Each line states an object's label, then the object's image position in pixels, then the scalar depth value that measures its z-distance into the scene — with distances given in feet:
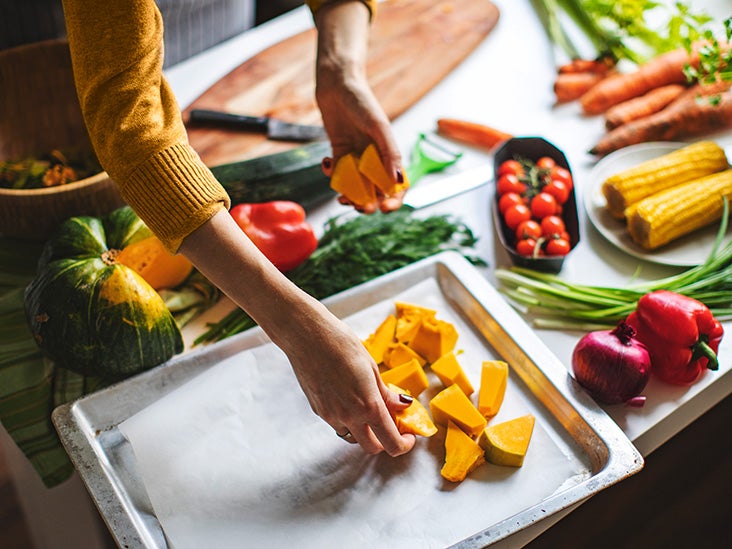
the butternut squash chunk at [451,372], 4.13
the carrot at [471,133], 6.21
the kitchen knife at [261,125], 6.06
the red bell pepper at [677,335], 4.11
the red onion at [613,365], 3.94
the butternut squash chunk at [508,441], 3.73
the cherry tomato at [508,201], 5.27
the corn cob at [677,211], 5.07
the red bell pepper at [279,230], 4.84
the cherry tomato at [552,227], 5.10
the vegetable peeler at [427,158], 5.91
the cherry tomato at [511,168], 5.50
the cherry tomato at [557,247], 4.99
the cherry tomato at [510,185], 5.36
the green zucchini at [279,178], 5.28
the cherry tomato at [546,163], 5.55
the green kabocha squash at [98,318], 4.05
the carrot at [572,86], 6.73
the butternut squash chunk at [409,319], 4.40
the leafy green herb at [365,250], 4.83
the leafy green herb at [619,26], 7.03
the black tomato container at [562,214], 4.95
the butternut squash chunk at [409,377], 4.12
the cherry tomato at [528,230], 5.06
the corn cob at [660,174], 5.30
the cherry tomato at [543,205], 5.21
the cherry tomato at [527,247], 5.02
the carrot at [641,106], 6.29
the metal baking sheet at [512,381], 3.48
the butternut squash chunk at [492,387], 4.02
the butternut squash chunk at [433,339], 4.27
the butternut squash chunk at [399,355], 4.29
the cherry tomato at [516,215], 5.17
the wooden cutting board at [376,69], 6.12
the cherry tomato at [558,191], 5.32
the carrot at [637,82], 6.56
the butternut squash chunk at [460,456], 3.70
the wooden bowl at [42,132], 4.59
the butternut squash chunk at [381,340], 4.34
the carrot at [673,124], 6.06
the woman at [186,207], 3.31
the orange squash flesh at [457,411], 3.87
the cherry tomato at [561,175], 5.41
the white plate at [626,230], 5.16
